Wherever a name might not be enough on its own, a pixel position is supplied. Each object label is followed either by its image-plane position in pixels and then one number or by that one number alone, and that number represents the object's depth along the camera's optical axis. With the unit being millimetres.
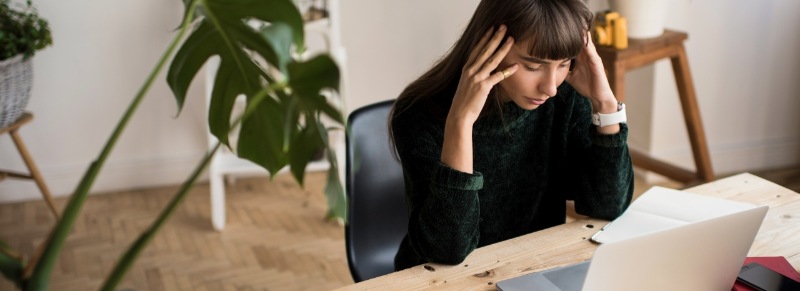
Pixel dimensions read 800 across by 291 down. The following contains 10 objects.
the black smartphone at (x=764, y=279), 1334
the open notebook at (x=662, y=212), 1581
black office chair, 1876
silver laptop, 1139
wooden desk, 1418
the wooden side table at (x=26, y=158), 2957
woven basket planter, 2795
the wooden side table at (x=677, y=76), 2795
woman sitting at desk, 1557
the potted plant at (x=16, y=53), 2787
